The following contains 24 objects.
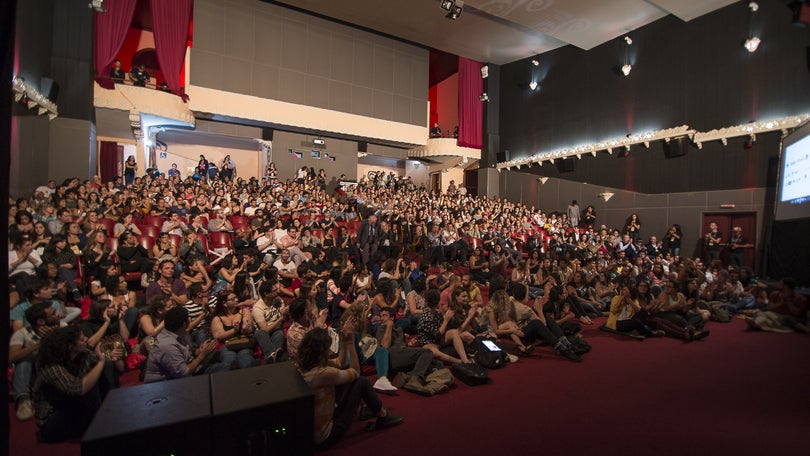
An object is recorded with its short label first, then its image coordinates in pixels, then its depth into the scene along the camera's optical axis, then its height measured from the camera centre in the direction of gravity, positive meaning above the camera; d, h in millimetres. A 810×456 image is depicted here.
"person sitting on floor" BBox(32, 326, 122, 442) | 2314 -1042
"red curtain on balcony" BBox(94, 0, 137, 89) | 11125 +5061
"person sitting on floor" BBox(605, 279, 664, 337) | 5219 -1166
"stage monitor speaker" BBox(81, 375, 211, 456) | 1428 -804
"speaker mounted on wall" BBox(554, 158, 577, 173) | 15289 +2365
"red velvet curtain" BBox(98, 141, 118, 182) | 12469 +1569
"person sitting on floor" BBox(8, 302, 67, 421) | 2807 -977
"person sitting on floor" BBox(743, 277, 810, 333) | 5523 -1140
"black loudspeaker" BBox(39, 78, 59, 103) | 9459 +2881
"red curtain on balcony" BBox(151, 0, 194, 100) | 12508 +5641
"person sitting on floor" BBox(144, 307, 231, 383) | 2889 -1040
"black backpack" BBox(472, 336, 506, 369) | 3975 -1323
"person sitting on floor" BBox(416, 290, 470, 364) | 4047 -1121
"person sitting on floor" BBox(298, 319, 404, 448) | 2354 -1126
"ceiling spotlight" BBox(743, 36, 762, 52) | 10477 +5009
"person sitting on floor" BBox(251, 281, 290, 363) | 3614 -1022
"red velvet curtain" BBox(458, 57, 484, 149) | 18531 +5549
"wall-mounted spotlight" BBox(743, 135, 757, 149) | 10431 +2404
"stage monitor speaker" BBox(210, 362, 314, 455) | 1630 -848
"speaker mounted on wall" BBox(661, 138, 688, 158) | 12016 +2510
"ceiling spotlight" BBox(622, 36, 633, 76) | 13820 +5632
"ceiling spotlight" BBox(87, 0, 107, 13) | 8786 +4524
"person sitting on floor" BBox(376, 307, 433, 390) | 3588 -1222
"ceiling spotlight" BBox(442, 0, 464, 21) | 11758 +6278
